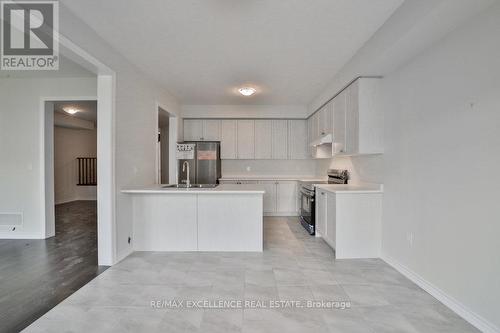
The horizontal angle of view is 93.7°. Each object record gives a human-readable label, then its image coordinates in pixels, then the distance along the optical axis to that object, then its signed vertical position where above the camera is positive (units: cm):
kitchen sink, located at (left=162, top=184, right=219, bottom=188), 371 -33
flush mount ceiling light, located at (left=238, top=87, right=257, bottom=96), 398 +128
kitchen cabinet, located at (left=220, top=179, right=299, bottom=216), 554 -70
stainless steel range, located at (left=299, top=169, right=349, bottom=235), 414 -59
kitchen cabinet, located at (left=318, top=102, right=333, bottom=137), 413 +85
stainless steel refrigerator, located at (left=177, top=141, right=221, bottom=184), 531 +2
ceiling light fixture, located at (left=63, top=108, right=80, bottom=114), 565 +135
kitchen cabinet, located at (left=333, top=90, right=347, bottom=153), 355 +70
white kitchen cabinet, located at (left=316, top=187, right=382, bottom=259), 314 -80
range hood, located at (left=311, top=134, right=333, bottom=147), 407 +46
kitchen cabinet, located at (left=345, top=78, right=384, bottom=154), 312 +63
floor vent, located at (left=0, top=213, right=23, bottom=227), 396 -91
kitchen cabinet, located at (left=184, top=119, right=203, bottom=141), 580 +90
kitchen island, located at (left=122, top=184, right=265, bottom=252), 339 -83
